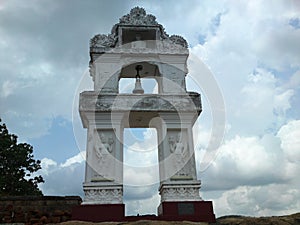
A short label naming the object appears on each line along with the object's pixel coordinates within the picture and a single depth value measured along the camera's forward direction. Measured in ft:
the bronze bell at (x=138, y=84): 44.70
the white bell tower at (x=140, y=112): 37.52
